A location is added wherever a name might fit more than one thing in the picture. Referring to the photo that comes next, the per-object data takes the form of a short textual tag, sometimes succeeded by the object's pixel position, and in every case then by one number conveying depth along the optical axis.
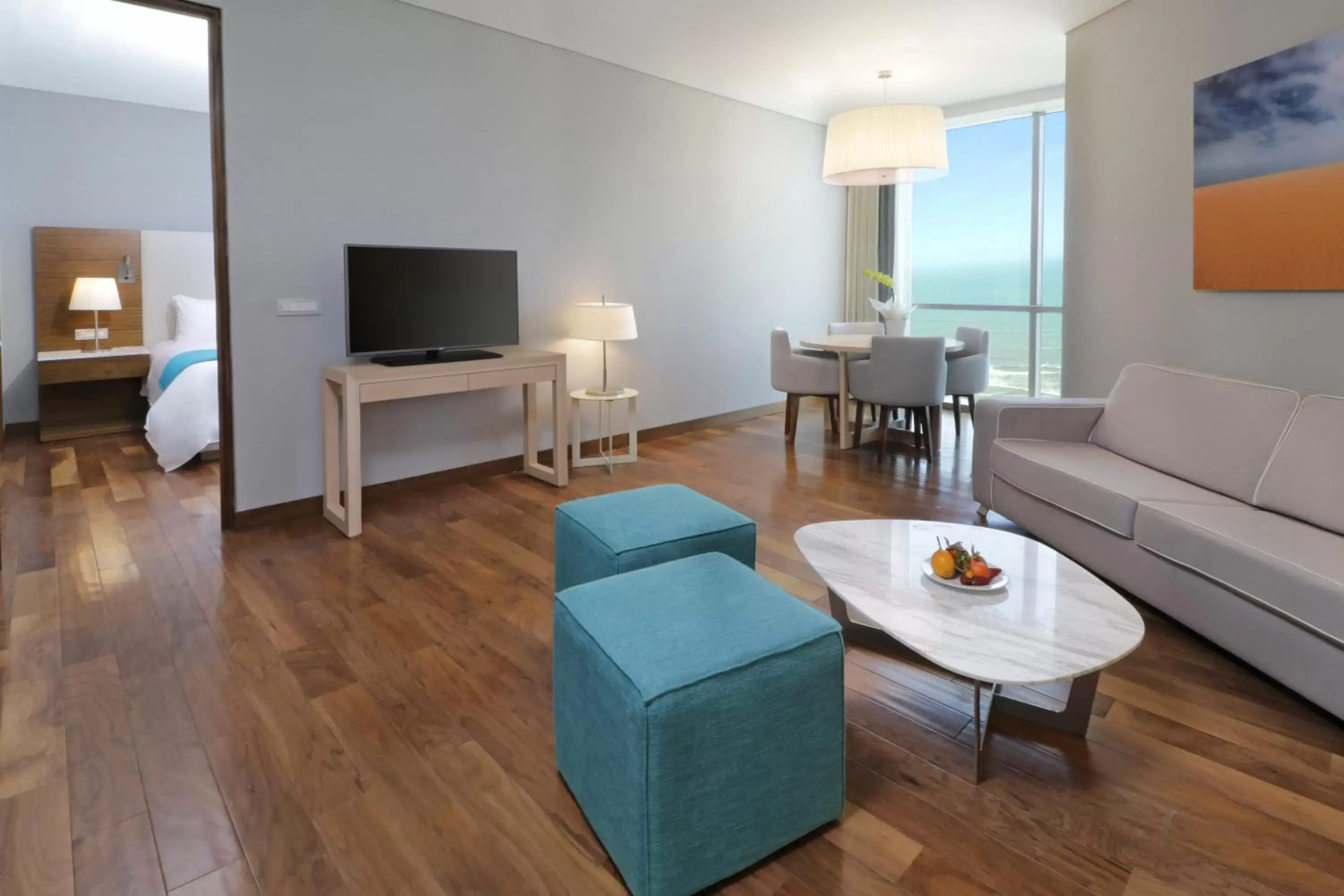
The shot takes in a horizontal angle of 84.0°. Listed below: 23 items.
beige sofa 2.02
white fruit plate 1.91
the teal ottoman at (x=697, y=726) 1.37
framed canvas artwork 2.87
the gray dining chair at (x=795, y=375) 5.37
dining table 4.93
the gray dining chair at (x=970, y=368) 5.29
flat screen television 3.70
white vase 5.46
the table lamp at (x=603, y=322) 4.64
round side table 4.72
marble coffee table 1.60
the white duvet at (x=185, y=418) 4.69
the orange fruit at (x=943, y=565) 1.96
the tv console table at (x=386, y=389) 3.51
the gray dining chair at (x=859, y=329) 6.14
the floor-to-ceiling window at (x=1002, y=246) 6.27
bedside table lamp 5.62
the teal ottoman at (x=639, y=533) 2.12
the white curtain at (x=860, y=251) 7.18
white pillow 6.09
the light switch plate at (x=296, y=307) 3.65
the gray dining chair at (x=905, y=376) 4.71
